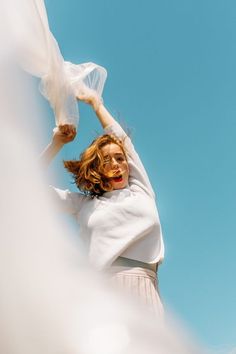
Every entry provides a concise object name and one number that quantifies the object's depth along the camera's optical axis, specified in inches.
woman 133.1
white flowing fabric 98.0
